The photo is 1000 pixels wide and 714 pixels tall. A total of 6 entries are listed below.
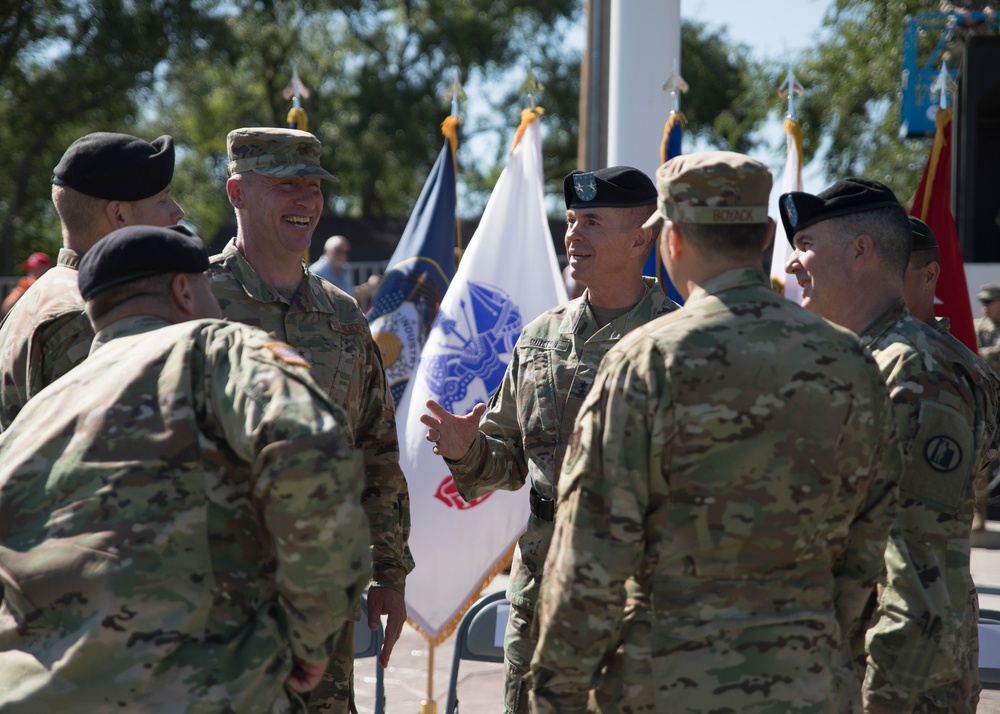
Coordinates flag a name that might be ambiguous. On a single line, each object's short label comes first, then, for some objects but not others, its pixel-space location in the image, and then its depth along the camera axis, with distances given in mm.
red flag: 5656
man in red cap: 9407
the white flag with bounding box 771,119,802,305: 6273
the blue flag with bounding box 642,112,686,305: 5559
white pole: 6133
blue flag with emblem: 5957
